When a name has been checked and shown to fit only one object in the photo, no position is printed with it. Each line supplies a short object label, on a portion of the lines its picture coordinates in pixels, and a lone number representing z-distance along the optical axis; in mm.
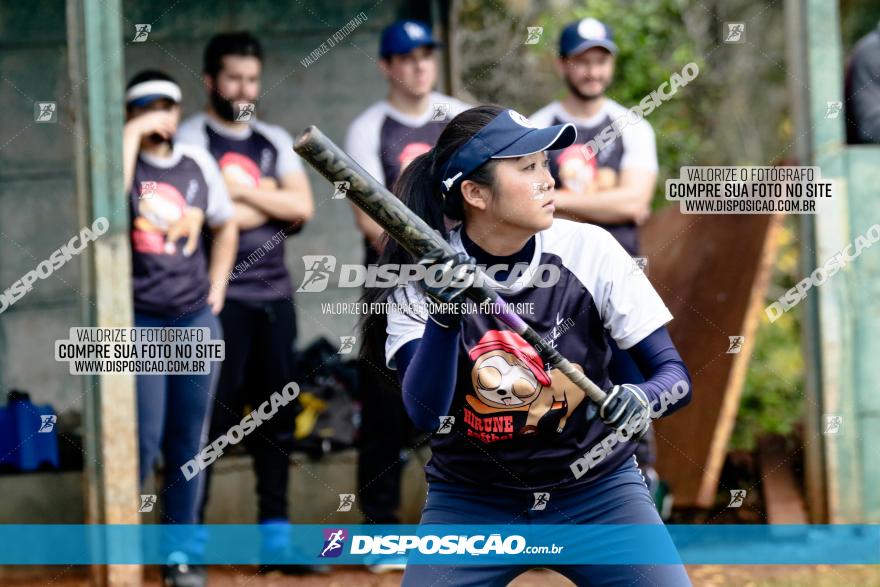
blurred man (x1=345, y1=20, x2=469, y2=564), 12398
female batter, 7426
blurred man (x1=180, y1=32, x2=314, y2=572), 12258
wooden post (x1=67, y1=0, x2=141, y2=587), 11602
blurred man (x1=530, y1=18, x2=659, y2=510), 12211
